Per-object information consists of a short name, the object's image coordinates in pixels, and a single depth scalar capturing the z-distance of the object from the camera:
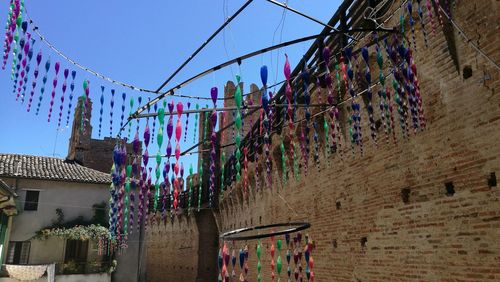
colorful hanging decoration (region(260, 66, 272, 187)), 4.95
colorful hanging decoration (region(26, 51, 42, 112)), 6.18
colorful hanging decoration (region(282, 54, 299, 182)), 5.31
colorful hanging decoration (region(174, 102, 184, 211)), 5.15
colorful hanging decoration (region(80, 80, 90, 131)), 6.84
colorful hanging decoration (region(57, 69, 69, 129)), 6.53
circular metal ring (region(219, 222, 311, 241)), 5.25
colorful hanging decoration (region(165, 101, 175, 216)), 5.44
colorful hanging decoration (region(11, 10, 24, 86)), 5.66
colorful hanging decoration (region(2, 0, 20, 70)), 5.74
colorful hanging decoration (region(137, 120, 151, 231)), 5.84
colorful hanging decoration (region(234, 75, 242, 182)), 5.07
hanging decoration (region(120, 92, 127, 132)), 7.43
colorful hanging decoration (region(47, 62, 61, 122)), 6.46
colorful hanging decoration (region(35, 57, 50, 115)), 6.34
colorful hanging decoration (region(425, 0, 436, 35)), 5.93
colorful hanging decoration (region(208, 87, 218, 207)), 5.21
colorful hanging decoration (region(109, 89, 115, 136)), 7.37
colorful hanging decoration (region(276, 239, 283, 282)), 7.09
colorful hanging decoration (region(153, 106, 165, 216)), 5.18
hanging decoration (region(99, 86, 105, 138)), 7.19
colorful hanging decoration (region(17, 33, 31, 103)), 6.04
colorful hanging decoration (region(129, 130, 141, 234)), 6.22
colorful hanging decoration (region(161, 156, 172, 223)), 7.80
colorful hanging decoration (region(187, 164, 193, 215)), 23.75
